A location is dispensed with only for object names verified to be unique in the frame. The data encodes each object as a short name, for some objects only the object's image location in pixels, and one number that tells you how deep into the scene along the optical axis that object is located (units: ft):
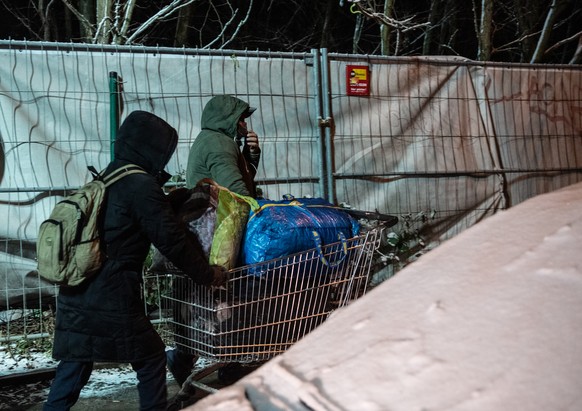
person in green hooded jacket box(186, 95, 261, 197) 14.90
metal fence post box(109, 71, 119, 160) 18.54
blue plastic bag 12.30
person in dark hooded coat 11.18
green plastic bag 12.19
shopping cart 12.49
